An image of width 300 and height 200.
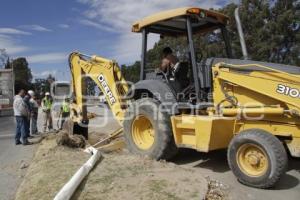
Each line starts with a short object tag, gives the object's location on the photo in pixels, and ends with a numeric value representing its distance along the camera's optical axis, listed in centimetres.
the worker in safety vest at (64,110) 944
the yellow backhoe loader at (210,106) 416
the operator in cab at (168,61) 537
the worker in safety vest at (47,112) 1026
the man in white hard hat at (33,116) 957
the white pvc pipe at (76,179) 336
